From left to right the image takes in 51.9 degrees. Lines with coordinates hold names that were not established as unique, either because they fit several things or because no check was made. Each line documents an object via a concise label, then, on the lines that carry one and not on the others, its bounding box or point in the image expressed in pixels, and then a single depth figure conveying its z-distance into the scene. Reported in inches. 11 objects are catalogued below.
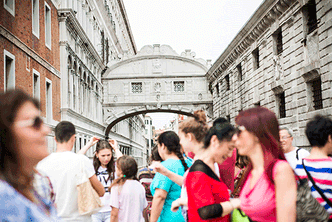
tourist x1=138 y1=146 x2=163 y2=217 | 267.1
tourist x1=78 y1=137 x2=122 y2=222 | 209.3
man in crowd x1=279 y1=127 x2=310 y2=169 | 187.3
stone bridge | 1163.9
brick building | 420.5
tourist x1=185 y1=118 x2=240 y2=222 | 98.0
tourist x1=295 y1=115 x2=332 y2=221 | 118.0
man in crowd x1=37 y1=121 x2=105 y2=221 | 140.9
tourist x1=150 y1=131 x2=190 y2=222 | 148.8
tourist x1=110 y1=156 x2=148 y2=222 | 181.3
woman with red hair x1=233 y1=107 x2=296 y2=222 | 82.0
